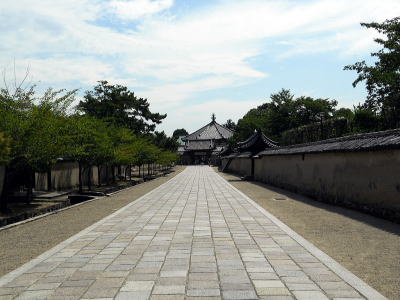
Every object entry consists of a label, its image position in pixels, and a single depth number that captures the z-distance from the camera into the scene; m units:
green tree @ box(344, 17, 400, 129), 19.19
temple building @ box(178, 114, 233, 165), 84.88
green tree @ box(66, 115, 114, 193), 15.55
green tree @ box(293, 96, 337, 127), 44.55
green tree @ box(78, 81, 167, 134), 40.22
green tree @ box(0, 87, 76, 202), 11.55
